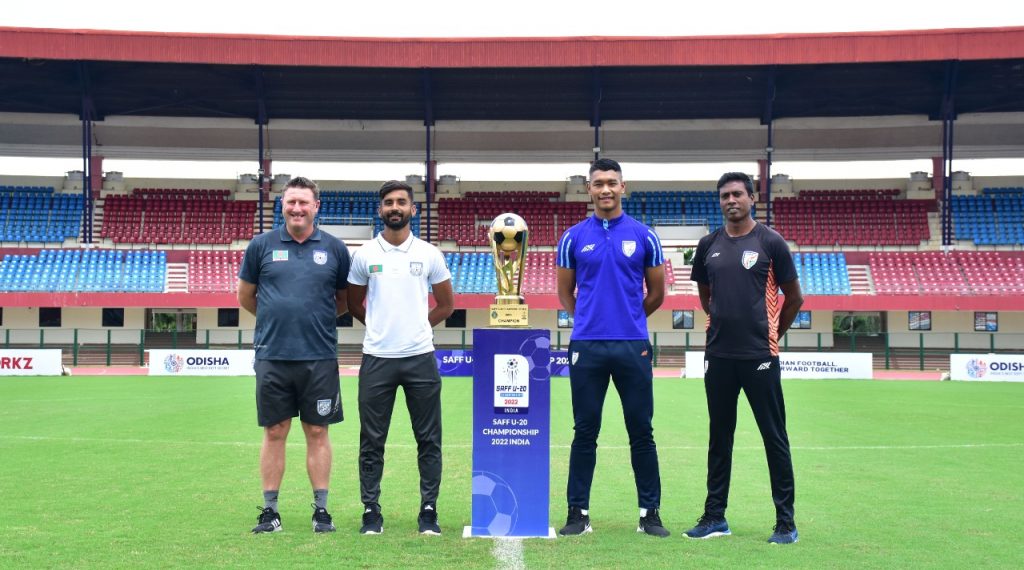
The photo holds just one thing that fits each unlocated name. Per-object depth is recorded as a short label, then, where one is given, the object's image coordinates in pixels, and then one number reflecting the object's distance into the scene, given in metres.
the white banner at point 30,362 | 22.34
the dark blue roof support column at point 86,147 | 29.75
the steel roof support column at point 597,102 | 30.14
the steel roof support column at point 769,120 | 30.47
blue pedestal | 5.51
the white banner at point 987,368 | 22.45
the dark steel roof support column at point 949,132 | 29.28
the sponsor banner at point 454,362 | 24.09
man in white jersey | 5.58
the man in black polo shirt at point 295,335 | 5.48
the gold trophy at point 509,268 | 5.58
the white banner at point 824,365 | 23.44
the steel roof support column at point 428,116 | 30.27
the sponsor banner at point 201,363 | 23.08
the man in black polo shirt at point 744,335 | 5.41
